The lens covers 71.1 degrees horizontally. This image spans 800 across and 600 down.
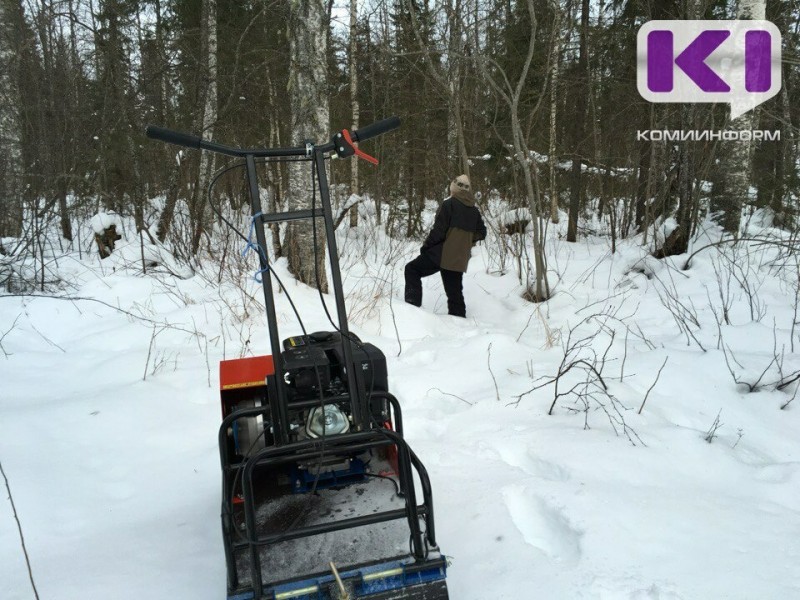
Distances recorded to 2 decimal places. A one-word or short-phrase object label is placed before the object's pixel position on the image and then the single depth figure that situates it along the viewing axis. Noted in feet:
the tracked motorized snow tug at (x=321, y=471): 5.66
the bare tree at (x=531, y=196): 17.23
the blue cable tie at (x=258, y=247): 6.35
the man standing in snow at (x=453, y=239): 19.99
